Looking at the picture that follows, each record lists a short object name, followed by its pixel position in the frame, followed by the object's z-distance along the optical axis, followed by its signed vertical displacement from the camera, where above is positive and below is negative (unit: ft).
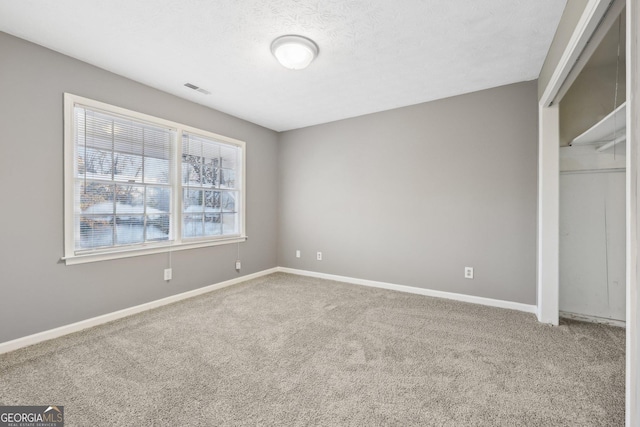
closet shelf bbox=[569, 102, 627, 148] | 6.74 +2.39
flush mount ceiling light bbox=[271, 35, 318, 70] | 7.48 +4.58
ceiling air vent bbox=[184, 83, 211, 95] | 10.37 +4.85
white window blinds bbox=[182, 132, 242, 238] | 11.83 +1.25
